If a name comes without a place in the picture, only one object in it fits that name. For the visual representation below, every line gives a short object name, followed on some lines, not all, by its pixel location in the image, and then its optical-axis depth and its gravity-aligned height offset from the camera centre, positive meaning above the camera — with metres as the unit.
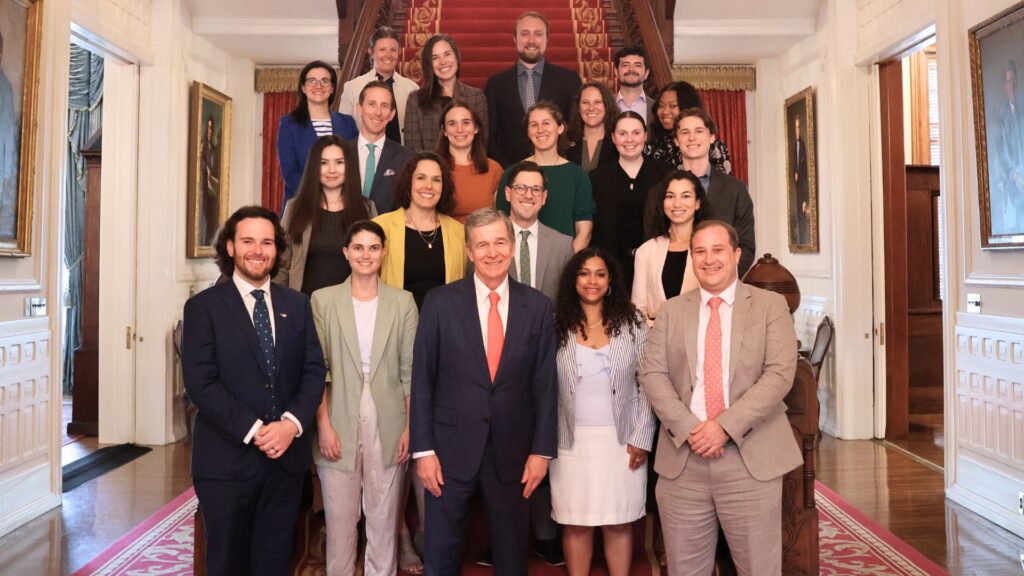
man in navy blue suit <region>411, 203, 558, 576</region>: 3.47 -0.37
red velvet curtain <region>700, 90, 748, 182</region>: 10.03 +2.30
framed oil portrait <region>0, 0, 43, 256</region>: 5.33 +1.29
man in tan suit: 3.37 -0.38
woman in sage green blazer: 3.74 -0.41
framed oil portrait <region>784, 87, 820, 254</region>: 8.66 +1.47
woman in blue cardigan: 5.24 +1.20
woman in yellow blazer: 4.15 +0.40
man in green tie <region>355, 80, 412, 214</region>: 4.82 +0.97
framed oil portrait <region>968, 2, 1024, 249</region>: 5.25 +1.20
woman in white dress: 3.67 -0.45
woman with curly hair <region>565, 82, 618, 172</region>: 5.14 +1.16
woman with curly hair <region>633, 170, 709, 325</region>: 4.04 +0.31
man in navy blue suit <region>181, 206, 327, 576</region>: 3.31 -0.32
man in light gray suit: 4.18 +0.34
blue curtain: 10.18 +1.87
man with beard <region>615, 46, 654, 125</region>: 5.59 +1.55
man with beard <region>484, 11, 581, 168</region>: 5.69 +1.53
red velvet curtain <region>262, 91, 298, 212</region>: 10.08 +2.08
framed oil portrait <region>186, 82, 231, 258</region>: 8.38 +1.56
